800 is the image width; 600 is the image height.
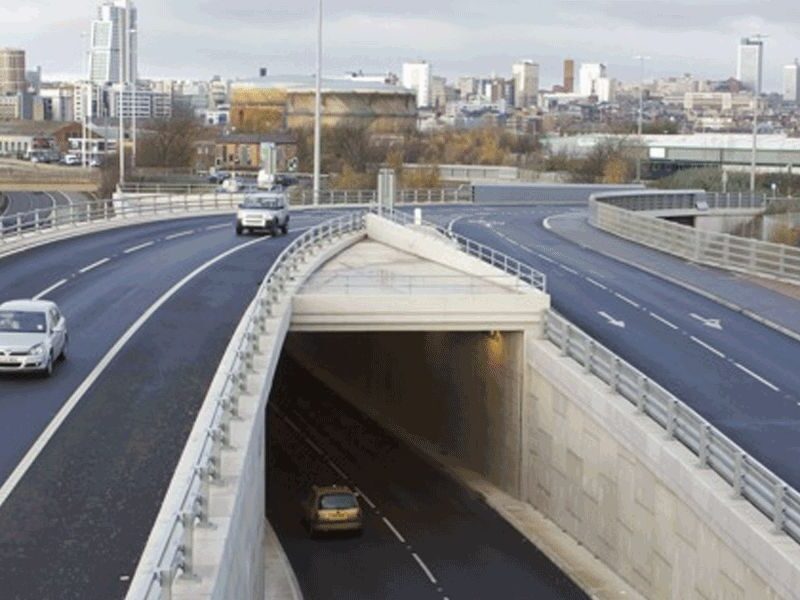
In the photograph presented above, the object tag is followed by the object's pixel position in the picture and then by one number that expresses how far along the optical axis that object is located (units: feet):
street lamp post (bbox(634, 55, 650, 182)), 393.52
